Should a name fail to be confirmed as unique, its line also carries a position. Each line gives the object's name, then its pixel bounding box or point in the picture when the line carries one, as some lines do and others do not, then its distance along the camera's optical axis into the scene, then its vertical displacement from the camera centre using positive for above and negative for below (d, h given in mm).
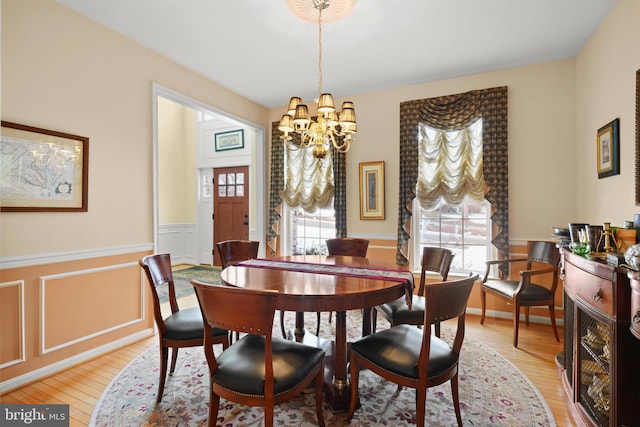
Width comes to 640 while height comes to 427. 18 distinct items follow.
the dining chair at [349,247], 3527 -371
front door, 6379 +184
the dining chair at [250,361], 1433 -754
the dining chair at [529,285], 3037 -733
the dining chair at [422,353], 1611 -773
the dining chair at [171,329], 2080 -752
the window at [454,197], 3830 +193
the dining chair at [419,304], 2383 -710
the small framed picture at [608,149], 2508 +518
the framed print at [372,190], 4363 +312
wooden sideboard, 1524 -708
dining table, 1726 -428
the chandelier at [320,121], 2455 +716
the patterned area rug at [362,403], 1944 -1239
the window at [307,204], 4699 +136
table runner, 2131 -421
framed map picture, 2301 +335
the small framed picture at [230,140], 6359 +1465
